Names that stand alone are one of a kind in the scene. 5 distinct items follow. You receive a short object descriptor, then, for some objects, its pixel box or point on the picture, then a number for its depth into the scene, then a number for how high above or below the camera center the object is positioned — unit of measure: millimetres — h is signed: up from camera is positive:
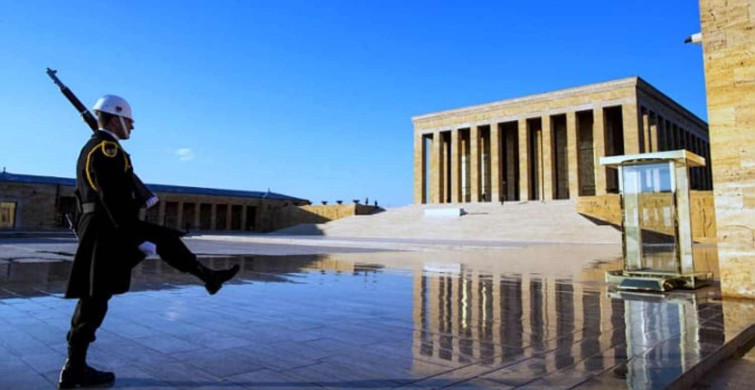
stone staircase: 27891 +1203
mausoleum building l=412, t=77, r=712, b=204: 42431 +10533
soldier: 2977 -29
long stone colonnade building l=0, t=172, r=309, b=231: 39125 +3230
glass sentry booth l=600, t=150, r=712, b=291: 8008 +425
